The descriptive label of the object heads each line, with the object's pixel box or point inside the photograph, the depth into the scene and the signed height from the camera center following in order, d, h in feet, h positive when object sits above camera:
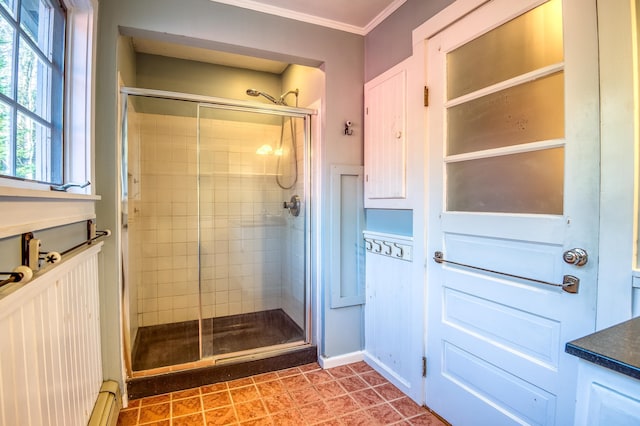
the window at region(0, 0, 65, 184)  3.34 +1.46
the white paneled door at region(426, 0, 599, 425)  3.79 +0.02
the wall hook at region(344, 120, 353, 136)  7.67 +1.91
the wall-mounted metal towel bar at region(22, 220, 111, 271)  2.82 -0.43
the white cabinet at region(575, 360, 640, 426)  2.07 -1.29
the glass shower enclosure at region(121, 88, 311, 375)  8.04 -0.64
